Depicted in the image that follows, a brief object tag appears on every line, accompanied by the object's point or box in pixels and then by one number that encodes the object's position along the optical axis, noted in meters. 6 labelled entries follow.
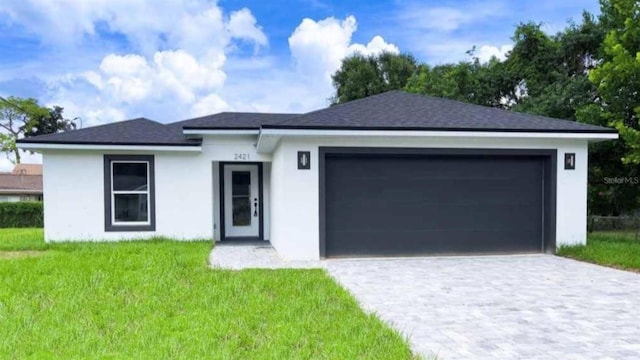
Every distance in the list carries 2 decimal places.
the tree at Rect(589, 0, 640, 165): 11.00
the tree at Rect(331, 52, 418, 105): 32.88
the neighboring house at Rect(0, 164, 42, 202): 36.16
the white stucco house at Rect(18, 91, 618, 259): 9.32
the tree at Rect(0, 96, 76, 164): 41.25
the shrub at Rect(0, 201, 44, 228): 21.33
